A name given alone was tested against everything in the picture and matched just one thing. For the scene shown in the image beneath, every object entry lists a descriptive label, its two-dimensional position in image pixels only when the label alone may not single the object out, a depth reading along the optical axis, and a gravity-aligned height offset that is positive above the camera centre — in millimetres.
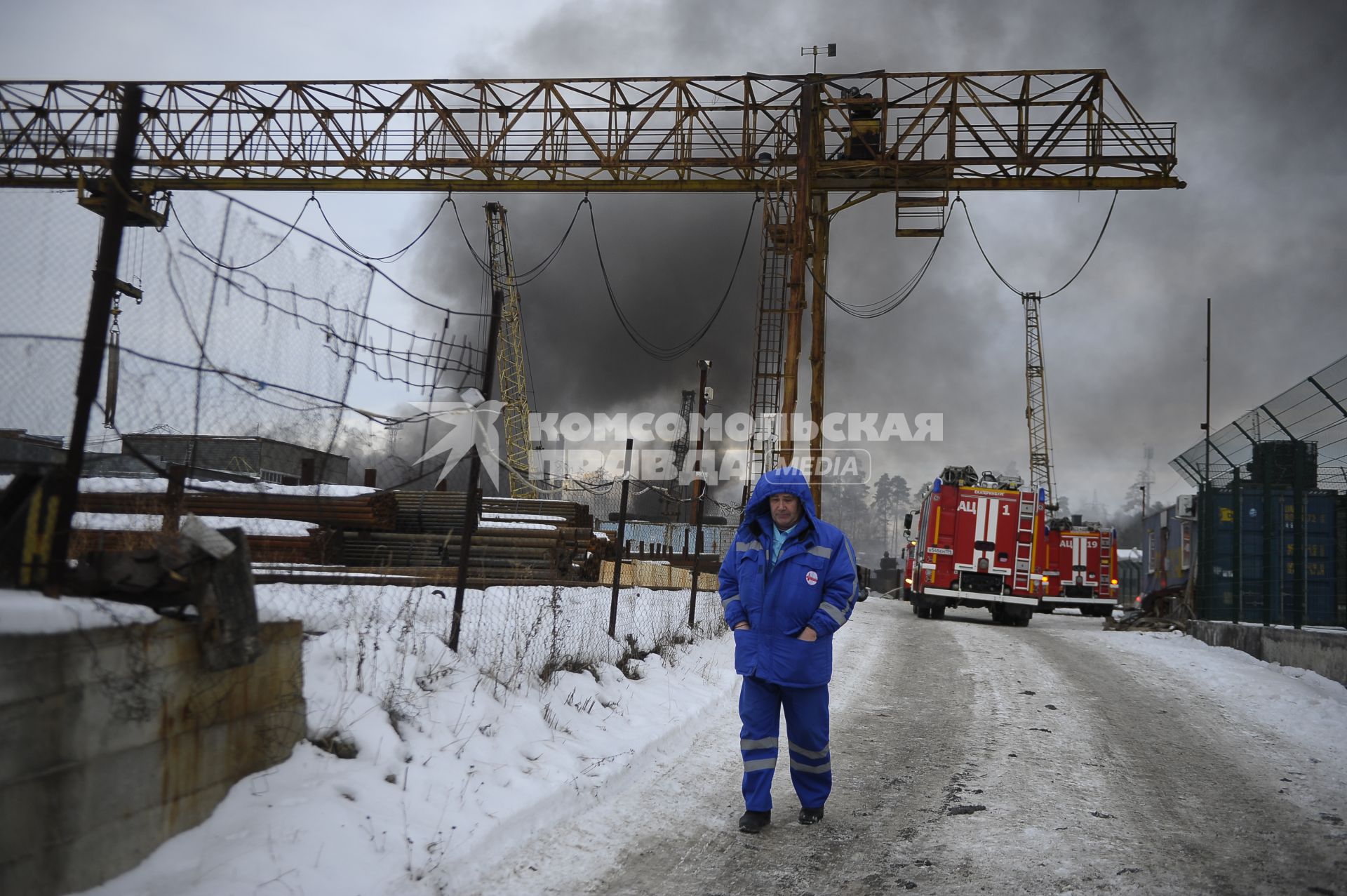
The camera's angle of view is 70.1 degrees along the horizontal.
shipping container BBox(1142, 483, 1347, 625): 11367 +192
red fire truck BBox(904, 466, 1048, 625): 20234 +109
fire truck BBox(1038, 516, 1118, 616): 22031 -200
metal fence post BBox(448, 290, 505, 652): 6637 +198
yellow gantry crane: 23219 +9576
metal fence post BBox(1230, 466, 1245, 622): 13148 +305
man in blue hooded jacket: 4941 -448
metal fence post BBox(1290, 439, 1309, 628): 11266 +372
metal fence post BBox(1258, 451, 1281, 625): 12305 +392
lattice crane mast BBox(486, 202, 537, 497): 57062 +10176
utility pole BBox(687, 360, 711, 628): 11320 +941
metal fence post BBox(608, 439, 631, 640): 9320 -263
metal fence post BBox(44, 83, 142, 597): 3598 +717
